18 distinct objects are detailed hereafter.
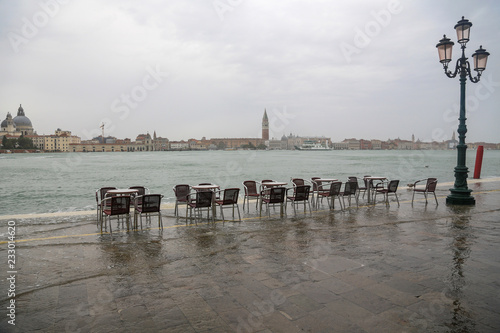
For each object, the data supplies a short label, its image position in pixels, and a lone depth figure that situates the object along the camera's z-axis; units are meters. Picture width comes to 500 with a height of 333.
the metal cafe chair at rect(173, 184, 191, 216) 8.37
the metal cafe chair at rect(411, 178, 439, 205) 9.84
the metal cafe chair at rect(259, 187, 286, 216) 7.90
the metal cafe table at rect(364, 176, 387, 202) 9.96
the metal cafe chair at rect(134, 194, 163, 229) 6.76
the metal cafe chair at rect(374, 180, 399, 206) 9.71
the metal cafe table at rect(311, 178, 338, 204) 9.93
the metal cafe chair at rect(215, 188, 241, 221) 7.70
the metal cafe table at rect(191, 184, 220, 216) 8.52
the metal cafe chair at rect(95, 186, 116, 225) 7.82
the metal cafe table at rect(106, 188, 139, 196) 7.59
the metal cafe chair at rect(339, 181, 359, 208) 9.13
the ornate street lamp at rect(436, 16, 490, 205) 9.56
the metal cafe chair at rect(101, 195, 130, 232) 6.55
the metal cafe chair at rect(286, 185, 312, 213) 8.36
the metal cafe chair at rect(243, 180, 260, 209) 9.38
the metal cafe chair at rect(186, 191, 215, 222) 7.31
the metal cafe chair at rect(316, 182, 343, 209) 8.77
